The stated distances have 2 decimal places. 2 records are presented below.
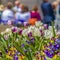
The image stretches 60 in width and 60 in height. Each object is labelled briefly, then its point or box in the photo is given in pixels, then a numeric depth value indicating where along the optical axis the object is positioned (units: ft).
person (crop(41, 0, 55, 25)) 39.40
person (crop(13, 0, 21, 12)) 45.39
